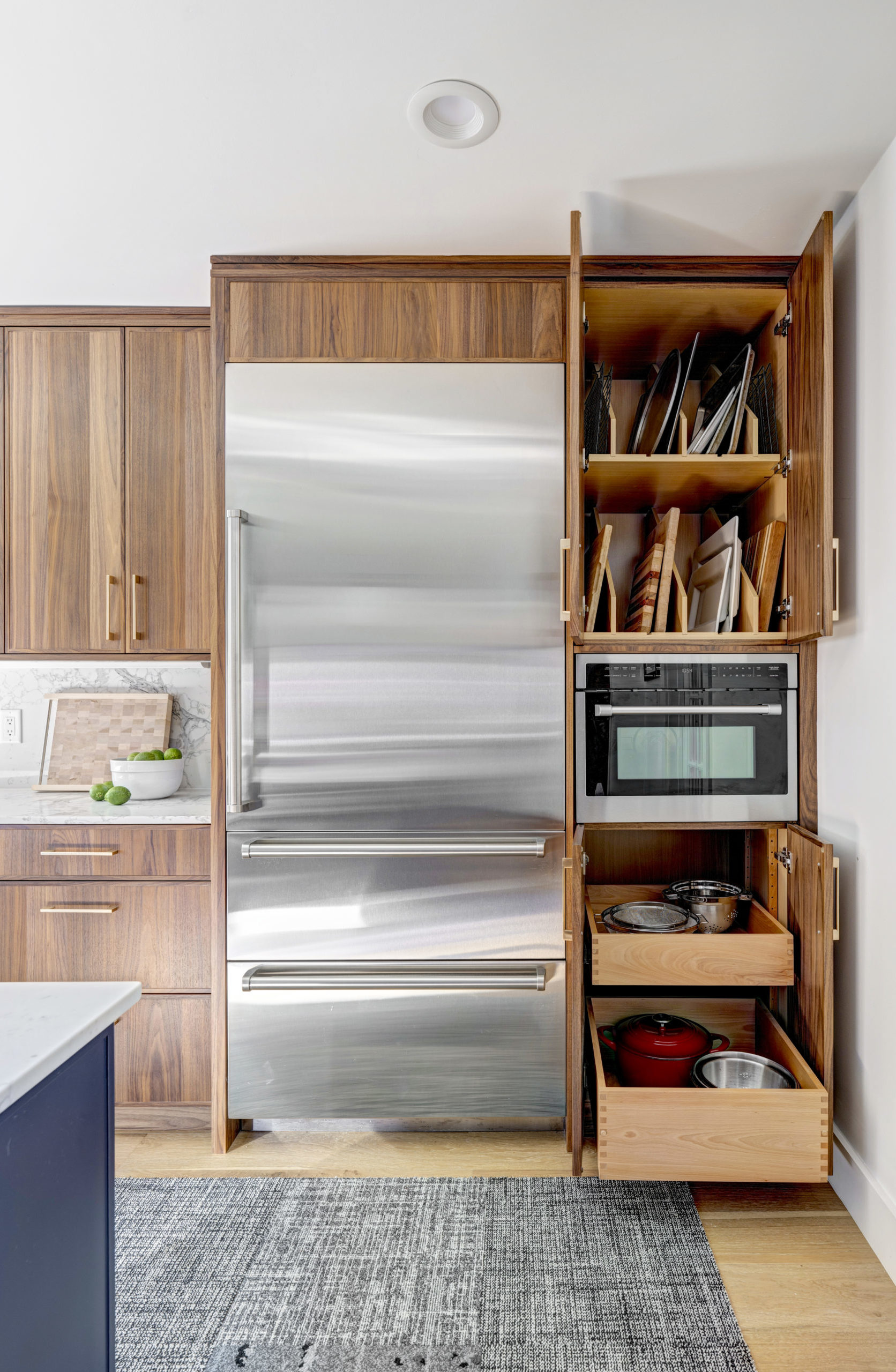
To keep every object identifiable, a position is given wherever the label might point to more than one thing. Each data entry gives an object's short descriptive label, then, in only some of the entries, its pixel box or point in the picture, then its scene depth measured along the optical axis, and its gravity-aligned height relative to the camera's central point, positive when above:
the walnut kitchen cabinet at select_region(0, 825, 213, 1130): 2.11 -0.61
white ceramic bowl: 2.33 -0.24
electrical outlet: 2.71 -0.11
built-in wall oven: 2.07 -0.10
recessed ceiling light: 1.46 +1.11
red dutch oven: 1.98 -0.89
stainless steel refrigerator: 2.02 -0.11
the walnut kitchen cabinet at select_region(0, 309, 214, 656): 2.28 +0.62
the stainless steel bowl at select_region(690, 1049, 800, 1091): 1.98 -0.96
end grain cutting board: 2.57 -0.12
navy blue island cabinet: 0.79 -0.57
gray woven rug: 1.46 -1.19
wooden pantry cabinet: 1.73 -0.20
